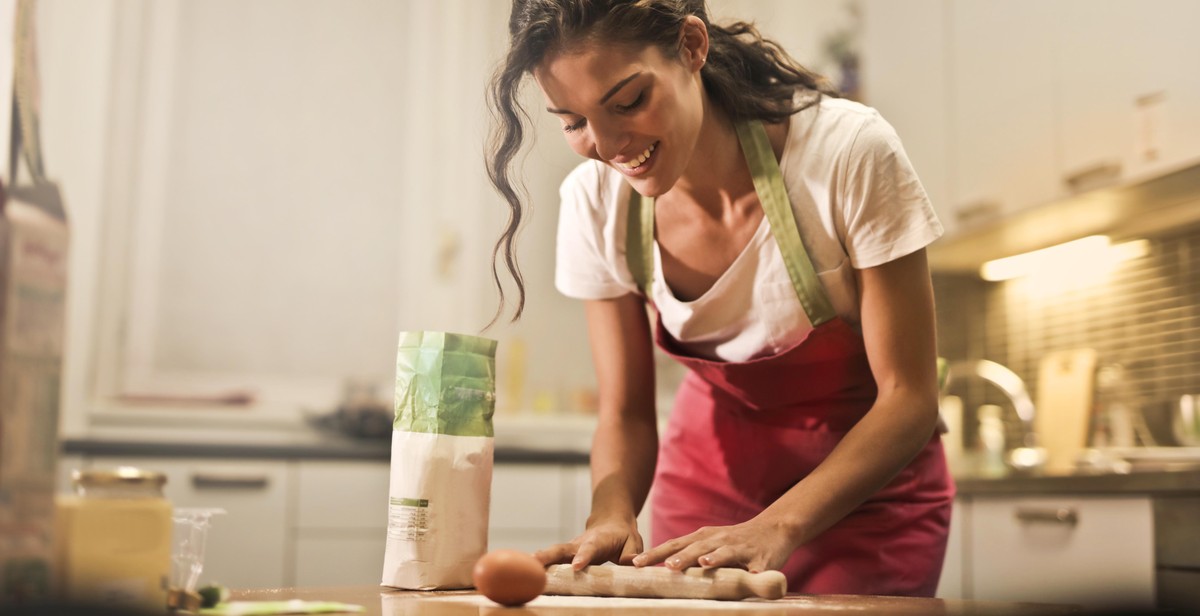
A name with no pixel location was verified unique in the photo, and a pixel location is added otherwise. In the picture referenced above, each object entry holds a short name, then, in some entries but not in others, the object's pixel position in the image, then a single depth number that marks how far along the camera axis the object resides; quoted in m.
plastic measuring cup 0.85
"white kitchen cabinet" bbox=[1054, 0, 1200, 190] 2.14
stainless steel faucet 2.73
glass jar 0.66
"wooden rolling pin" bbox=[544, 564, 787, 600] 0.90
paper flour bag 0.97
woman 1.12
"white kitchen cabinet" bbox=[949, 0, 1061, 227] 2.56
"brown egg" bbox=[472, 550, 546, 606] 0.85
